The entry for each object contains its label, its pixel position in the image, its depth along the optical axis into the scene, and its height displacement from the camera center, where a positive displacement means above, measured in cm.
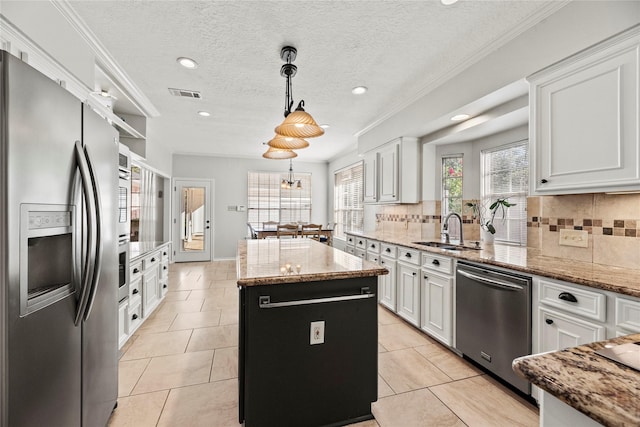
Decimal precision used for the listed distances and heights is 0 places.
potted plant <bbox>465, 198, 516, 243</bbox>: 282 +1
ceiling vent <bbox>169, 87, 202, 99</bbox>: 326 +142
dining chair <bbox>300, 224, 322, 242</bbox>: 537 -31
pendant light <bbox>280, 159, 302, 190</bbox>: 626 +65
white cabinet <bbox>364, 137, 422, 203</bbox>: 378 +60
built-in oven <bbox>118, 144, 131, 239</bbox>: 237 +19
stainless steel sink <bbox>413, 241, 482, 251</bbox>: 288 -35
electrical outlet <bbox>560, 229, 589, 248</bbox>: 204 -17
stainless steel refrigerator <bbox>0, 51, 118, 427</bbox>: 91 -15
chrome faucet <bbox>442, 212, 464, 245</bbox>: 331 -21
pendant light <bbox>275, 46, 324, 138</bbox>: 202 +67
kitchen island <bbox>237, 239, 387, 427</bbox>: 150 -73
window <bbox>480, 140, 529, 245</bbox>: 291 +34
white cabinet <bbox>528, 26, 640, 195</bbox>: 154 +57
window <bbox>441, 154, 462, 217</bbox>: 362 +39
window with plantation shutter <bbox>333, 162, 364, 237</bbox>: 608 +31
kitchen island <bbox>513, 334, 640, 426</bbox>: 50 -34
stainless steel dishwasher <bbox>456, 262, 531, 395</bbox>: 186 -75
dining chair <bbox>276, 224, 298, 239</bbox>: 527 -33
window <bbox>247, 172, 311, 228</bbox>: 727 +37
